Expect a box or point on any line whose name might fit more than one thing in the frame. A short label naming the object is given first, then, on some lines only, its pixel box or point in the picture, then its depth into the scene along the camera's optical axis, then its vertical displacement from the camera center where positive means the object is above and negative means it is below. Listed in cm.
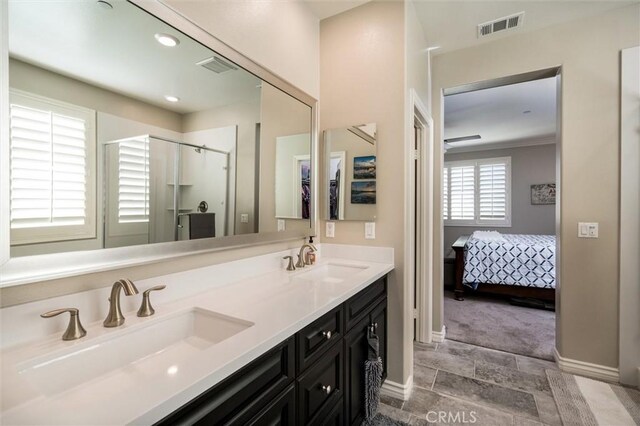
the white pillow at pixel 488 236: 459 -40
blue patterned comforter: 393 -70
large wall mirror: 88 +31
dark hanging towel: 168 -96
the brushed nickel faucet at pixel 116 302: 97 -31
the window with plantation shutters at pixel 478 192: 648 +47
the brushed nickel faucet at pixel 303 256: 201 -32
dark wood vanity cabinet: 79 -60
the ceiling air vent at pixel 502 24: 237 +160
